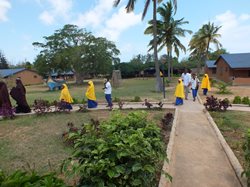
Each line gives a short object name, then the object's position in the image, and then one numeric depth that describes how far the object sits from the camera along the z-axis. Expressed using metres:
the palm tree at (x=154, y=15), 19.55
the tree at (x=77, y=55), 35.28
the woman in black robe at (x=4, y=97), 11.03
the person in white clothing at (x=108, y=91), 12.16
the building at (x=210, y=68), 47.40
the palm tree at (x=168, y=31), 29.38
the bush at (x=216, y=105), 10.55
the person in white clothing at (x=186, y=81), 14.57
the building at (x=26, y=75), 48.19
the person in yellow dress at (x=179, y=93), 12.36
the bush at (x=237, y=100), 13.05
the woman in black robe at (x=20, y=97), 11.31
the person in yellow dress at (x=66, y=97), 11.94
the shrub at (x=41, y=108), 10.77
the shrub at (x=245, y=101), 12.73
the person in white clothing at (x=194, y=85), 14.00
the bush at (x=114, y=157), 2.87
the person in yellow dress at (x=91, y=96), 12.45
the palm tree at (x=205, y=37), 43.06
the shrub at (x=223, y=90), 18.46
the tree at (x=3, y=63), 73.16
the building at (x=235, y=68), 27.42
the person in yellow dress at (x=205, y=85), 16.47
